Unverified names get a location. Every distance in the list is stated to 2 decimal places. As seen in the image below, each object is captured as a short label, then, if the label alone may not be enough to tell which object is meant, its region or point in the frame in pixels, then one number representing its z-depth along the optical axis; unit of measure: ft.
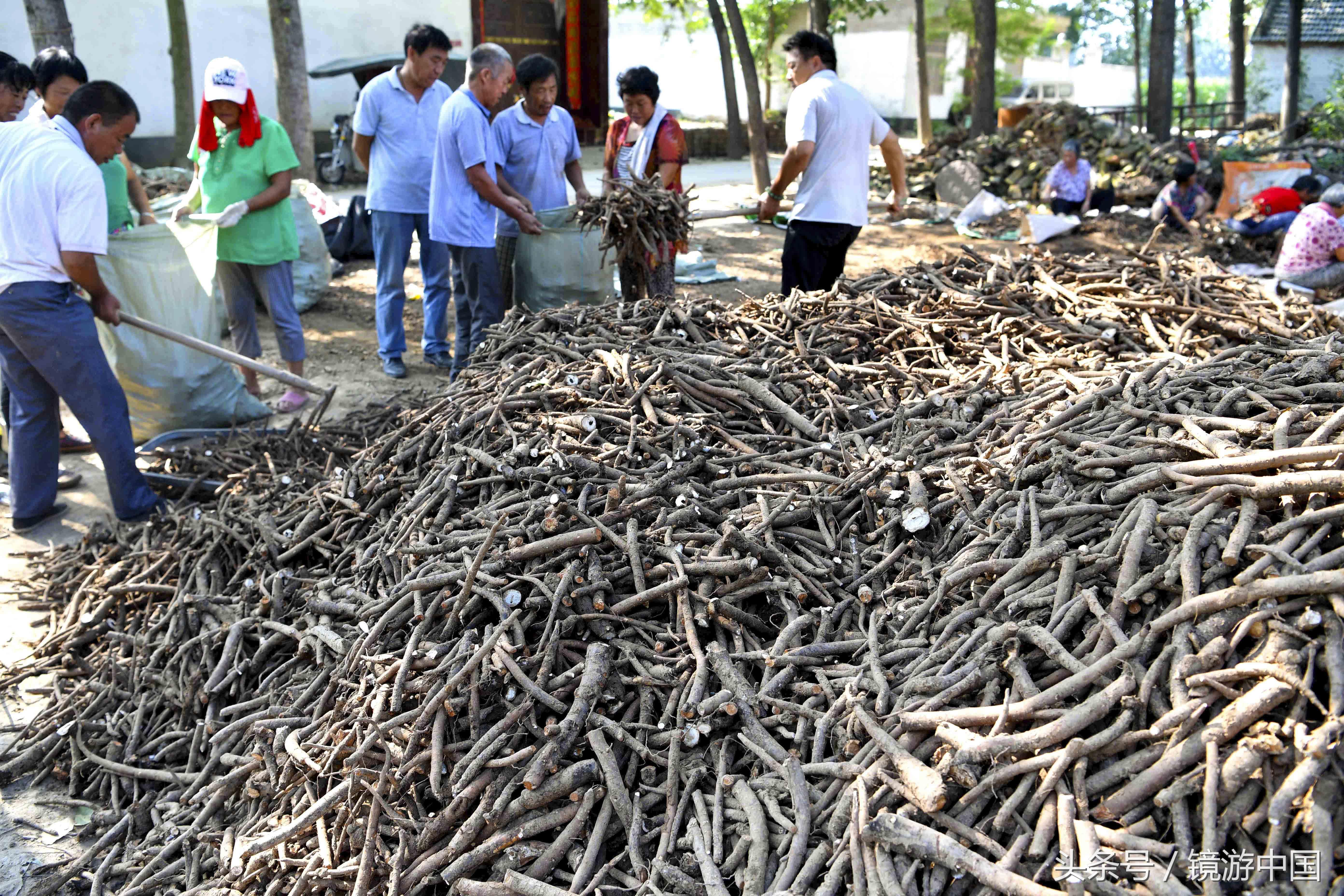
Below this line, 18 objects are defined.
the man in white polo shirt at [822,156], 17.56
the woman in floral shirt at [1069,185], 38.14
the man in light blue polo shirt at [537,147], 18.42
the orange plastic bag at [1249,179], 38.81
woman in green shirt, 17.20
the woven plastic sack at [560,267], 19.15
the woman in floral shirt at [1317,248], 23.52
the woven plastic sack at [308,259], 24.41
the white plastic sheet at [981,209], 38.68
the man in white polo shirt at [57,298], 13.26
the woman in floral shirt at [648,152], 18.53
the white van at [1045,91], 131.13
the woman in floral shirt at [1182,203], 34.86
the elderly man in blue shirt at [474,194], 17.92
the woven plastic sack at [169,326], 16.31
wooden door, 55.52
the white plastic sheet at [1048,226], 34.27
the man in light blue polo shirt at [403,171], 19.35
